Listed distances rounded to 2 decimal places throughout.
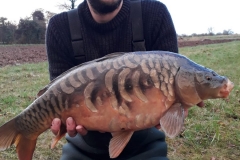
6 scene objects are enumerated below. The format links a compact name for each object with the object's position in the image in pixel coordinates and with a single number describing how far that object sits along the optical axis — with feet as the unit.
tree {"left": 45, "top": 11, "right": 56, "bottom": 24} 87.93
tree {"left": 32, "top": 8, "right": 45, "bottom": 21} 88.97
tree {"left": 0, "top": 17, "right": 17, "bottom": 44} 76.72
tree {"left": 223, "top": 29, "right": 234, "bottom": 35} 124.21
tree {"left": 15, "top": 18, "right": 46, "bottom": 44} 78.22
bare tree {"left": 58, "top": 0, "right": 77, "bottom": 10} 83.43
